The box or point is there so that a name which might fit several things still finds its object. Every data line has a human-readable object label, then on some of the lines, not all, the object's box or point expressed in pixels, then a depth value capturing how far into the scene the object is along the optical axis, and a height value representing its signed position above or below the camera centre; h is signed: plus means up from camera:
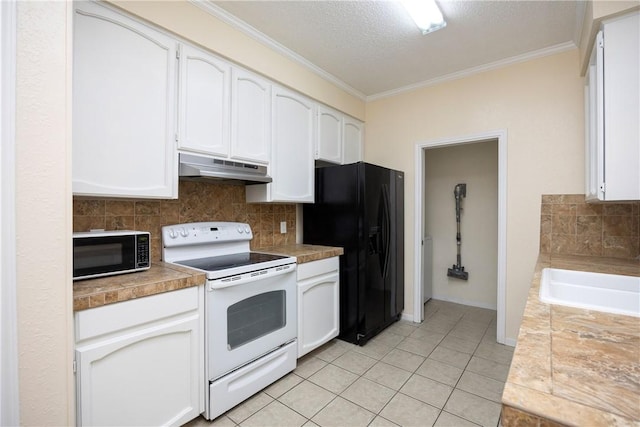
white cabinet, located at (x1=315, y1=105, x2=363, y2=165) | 2.83 +0.78
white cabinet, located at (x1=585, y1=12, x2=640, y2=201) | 1.45 +0.54
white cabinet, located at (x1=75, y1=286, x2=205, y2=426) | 1.21 -0.69
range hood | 1.78 +0.27
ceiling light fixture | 1.85 +1.31
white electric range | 1.63 -0.60
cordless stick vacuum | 3.77 -0.33
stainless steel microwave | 1.38 -0.21
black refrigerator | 2.56 -0.19
